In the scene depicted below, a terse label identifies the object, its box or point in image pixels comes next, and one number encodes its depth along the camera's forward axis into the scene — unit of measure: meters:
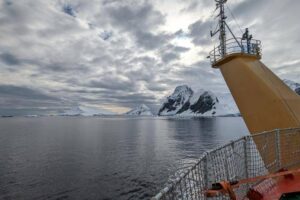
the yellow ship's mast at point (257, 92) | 11.88
